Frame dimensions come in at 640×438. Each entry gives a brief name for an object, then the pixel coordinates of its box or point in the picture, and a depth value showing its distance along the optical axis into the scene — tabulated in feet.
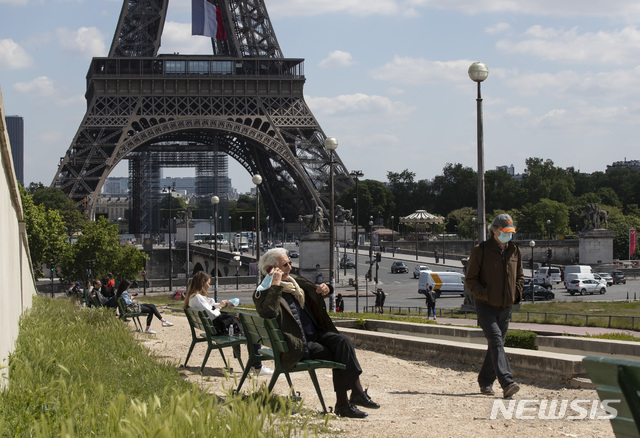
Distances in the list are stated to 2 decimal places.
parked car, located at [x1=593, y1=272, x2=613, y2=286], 175.24
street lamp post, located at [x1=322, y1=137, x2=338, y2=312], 82.64
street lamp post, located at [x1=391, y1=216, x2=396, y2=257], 277.03
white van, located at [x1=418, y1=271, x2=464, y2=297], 153.69
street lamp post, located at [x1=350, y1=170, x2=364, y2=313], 153.42
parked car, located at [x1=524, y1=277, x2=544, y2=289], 146.59
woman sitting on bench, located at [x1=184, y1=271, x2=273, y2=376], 31.89
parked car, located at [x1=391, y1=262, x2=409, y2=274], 217.56
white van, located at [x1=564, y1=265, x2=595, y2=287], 153.79
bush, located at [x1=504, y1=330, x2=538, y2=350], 34.81
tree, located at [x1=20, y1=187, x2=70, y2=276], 149.07
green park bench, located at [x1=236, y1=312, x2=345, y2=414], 22.49
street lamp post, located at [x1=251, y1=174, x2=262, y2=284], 108.19
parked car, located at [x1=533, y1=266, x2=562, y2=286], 179.91
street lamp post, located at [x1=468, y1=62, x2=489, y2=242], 47.60
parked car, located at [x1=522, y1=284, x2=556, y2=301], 142.00
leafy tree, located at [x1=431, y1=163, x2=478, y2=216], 388.37
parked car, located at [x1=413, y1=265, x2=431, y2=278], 196.34
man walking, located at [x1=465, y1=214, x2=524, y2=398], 26.22
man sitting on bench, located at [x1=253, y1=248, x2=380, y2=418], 22.70
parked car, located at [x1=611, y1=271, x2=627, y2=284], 181.57
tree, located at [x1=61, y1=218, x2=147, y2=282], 164.14
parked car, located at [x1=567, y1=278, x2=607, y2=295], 151.53
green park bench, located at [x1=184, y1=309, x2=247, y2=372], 29.50
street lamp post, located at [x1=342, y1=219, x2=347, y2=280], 170.38
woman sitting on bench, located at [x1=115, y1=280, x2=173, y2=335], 48.45
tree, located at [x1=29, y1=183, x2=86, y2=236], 244.75
